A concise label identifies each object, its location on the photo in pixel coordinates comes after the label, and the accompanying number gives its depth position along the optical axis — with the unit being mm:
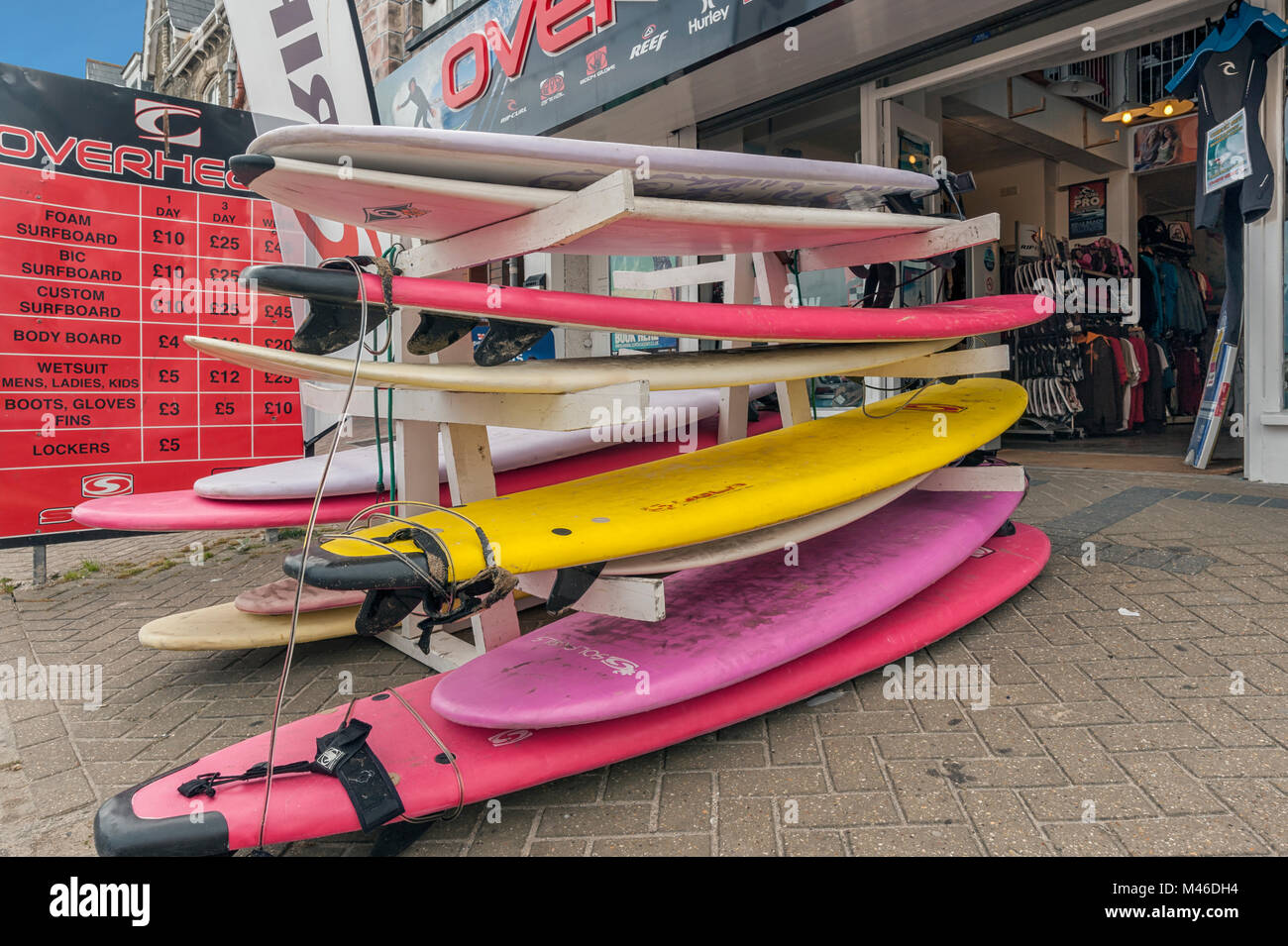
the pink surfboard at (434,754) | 1354
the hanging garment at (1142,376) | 7477
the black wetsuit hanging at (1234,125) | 4047
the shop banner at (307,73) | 3307
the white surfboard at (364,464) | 2797
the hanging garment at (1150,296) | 7797
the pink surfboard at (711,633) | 1686
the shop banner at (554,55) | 5039
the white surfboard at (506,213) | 1699
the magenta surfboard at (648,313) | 1604
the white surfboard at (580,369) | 1733
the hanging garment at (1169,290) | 7840
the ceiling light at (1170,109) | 7661
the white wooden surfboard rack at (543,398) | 1745
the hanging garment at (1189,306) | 7859
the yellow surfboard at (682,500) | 1520
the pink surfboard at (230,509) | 2637
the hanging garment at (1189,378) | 8180
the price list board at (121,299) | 3789
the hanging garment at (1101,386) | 7277
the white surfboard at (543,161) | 1634
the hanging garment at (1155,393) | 7703
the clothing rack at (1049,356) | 7168
